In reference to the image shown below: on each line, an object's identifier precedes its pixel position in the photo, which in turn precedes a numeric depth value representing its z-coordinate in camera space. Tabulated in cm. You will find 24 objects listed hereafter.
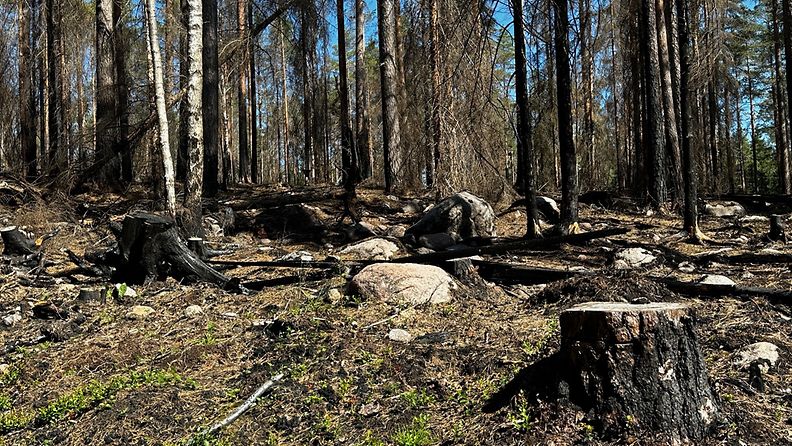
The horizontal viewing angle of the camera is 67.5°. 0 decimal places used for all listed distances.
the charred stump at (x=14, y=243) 745
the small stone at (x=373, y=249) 795
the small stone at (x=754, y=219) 1080
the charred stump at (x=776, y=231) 827
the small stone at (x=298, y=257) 736
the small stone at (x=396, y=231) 968
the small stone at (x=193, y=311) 527
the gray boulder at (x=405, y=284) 537
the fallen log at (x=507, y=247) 653
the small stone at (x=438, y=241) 857
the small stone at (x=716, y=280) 522
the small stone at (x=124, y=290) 570
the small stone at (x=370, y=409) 347
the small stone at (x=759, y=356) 367
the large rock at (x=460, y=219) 934
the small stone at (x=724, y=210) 1196
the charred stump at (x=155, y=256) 627
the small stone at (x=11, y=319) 505
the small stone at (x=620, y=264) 663
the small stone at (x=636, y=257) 679
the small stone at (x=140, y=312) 525
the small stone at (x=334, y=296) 541
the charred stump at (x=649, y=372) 285
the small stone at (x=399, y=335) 449
